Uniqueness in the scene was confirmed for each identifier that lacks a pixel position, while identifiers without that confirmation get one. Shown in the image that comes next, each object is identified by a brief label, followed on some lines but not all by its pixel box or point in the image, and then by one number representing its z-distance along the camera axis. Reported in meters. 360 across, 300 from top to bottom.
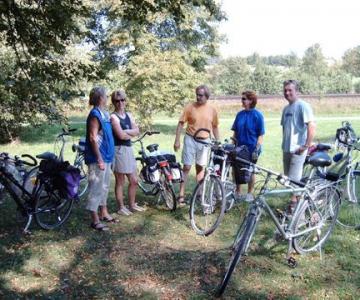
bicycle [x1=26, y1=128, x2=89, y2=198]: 8.18
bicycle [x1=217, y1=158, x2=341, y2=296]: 4.23
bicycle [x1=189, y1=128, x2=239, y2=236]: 5.67
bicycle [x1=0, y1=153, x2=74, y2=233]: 5.81
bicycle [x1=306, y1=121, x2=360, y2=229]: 6.20
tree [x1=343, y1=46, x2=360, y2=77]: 57.31
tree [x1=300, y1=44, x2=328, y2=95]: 47.09
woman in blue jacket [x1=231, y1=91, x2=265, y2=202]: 6.58
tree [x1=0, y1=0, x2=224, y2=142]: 5.75
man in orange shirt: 6.63
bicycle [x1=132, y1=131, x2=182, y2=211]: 6.68
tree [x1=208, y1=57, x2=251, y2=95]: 50.91
